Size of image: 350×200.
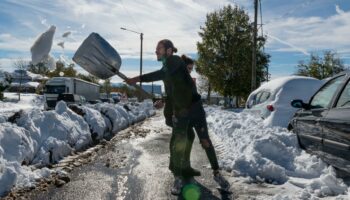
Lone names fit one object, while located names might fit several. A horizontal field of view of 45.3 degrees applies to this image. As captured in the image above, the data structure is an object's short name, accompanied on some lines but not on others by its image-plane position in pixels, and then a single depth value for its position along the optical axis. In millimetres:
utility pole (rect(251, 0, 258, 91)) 25109
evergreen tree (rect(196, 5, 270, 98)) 39094
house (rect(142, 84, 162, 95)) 172250
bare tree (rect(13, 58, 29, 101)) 76938
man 5484
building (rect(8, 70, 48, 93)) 68138
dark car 4355
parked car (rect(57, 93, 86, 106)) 30172
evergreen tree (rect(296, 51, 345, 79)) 57656
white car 9961
